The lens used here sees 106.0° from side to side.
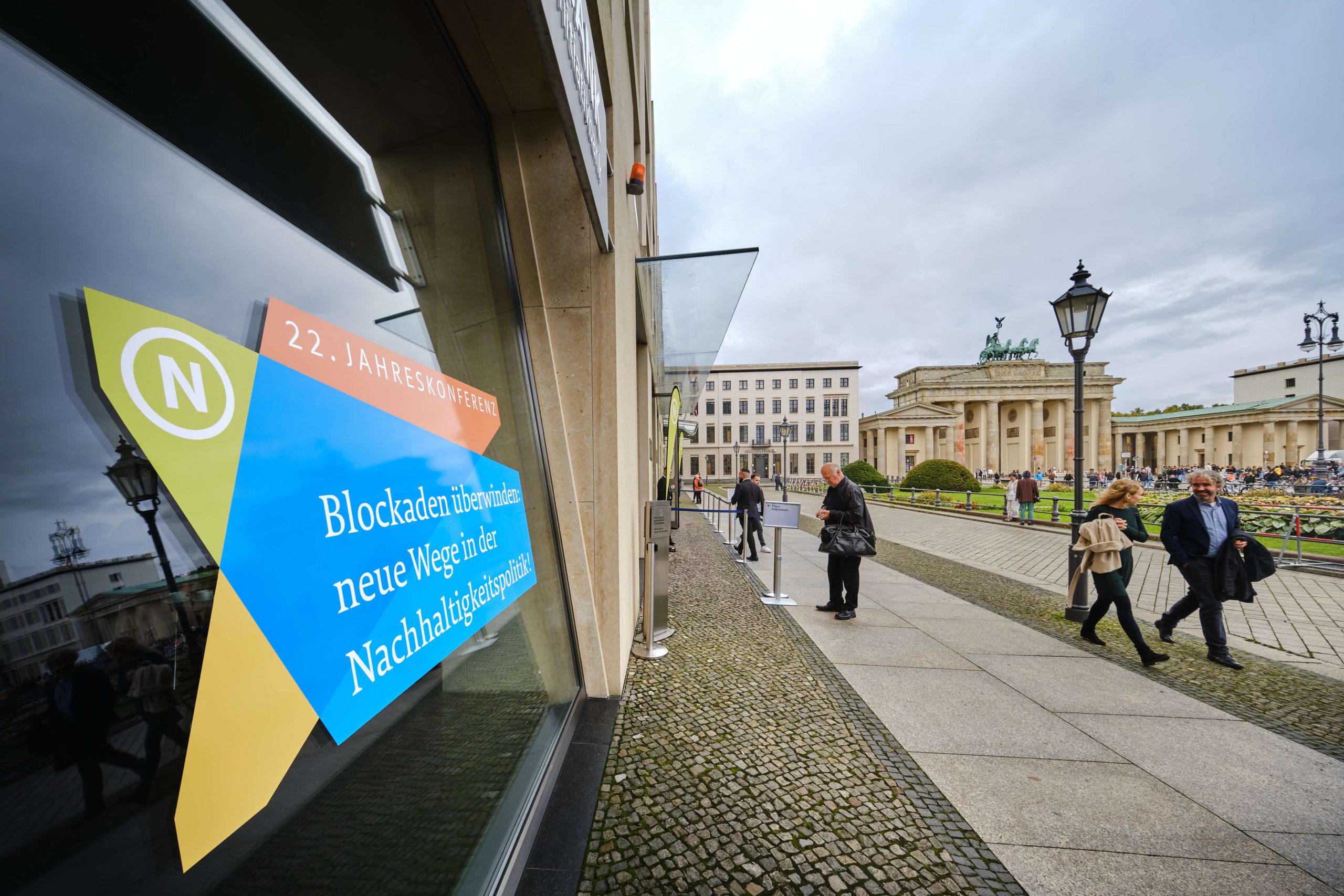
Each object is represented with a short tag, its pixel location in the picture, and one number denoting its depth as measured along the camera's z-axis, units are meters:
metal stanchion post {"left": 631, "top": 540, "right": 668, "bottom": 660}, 4.41
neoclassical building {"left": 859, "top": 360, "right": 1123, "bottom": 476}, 60.81
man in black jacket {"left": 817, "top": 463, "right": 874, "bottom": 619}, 5.63
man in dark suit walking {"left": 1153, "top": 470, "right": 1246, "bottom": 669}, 4.39
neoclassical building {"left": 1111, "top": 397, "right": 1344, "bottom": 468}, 56.44
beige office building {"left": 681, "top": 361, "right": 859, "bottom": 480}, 68.88
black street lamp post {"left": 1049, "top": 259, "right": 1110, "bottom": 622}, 6.42
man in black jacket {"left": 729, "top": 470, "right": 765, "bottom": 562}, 9.54
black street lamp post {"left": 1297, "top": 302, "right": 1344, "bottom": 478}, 22.47
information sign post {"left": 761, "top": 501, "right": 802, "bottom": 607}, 6.09
